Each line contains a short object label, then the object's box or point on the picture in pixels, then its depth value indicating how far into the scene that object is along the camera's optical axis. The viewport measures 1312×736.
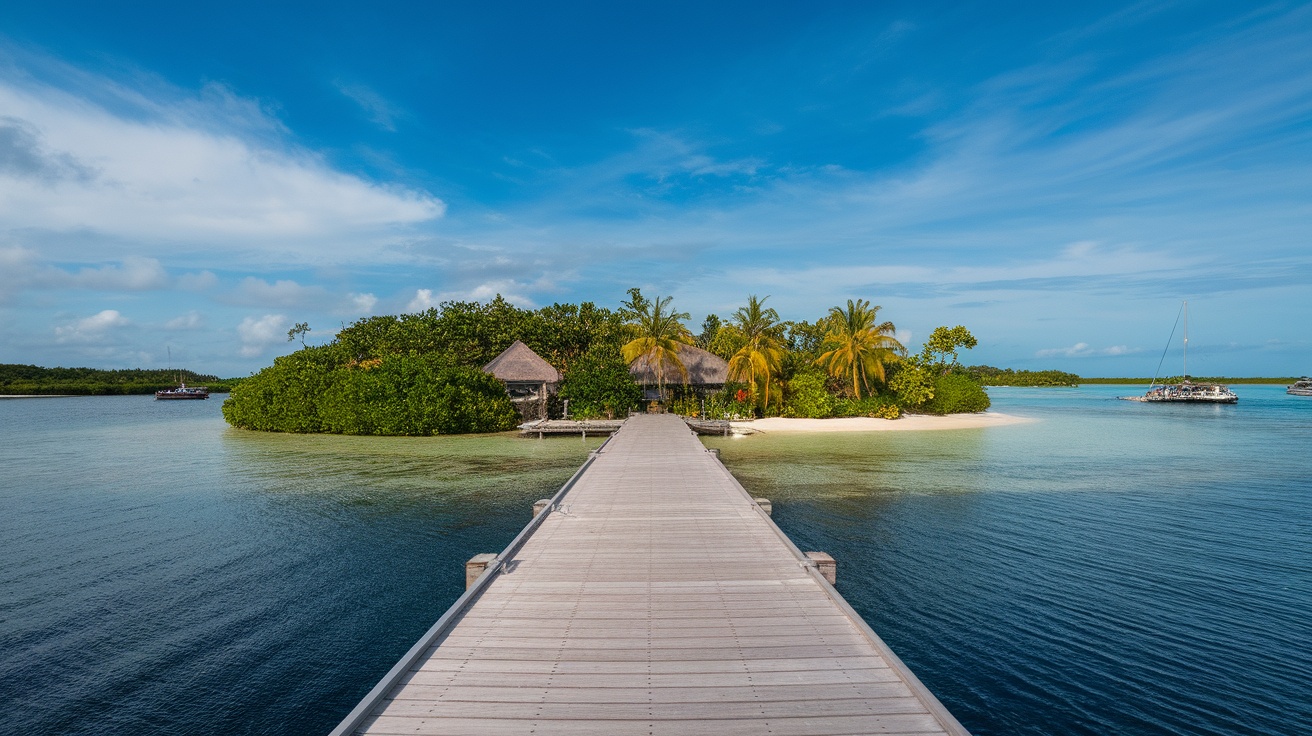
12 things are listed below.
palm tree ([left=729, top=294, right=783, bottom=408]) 36.59
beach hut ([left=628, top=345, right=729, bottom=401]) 37.81
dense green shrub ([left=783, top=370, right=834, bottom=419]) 38.81
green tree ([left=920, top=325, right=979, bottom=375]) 51.22
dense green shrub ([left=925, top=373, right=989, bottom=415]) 44.69
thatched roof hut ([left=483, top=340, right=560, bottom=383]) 35.19
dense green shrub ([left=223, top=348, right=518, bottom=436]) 31.81
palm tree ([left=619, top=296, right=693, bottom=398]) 36.09
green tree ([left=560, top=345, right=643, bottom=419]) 35.44
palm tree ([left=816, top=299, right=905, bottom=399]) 39.12
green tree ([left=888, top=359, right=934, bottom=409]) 41.91
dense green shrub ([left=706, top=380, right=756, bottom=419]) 37.16
